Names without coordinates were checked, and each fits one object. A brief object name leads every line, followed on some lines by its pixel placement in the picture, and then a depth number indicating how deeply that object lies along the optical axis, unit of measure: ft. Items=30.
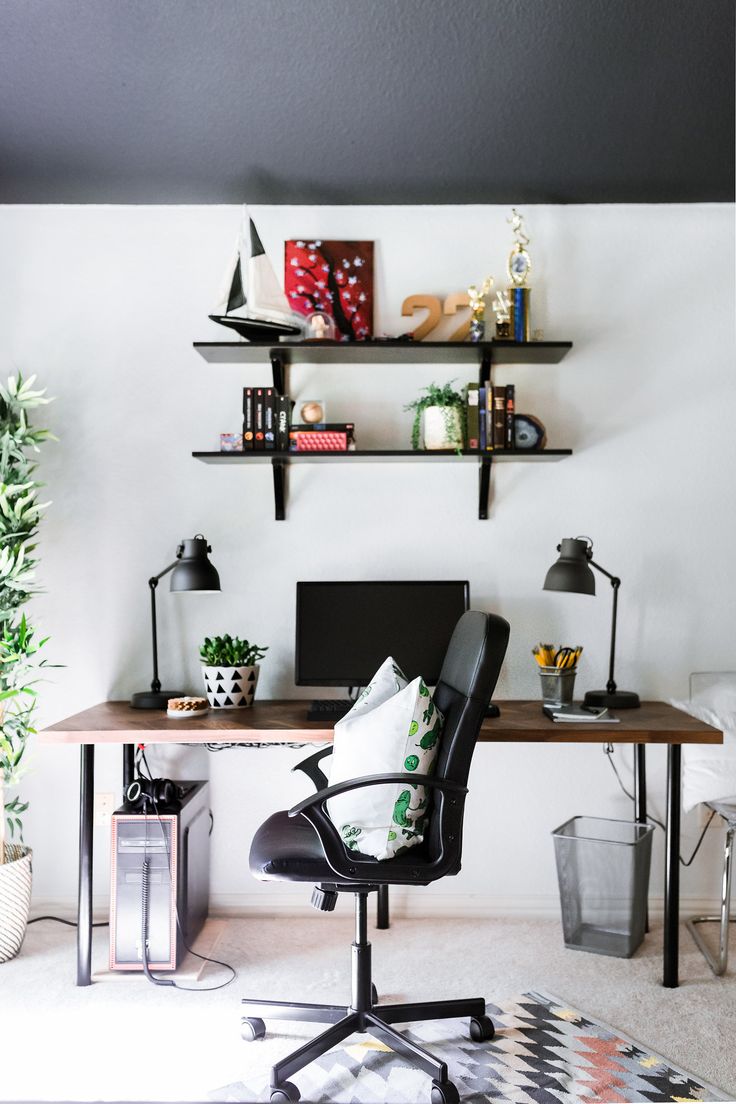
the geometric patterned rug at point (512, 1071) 6.67
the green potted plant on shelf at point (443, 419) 9.93
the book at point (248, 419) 9.88
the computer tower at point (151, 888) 8.70
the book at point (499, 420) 9.88
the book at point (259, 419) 9.88
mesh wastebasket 9.32
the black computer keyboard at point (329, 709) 8.79
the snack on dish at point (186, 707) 9.12
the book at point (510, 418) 9.92
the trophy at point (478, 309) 10.06
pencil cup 9.51
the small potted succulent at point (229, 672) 9.66
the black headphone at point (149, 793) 8.83
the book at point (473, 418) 9.97
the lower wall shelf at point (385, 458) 9.84
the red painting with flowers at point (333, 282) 10.47
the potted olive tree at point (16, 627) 9.14
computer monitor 9.81
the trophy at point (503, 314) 10.07
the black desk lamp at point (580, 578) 9.37
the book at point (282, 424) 9.89
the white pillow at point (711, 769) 9.45
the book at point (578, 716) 8.76
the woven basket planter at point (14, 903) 9.11
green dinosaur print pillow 6.65
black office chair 6.60
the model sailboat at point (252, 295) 9.52
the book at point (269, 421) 9.88
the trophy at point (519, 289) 10.07
